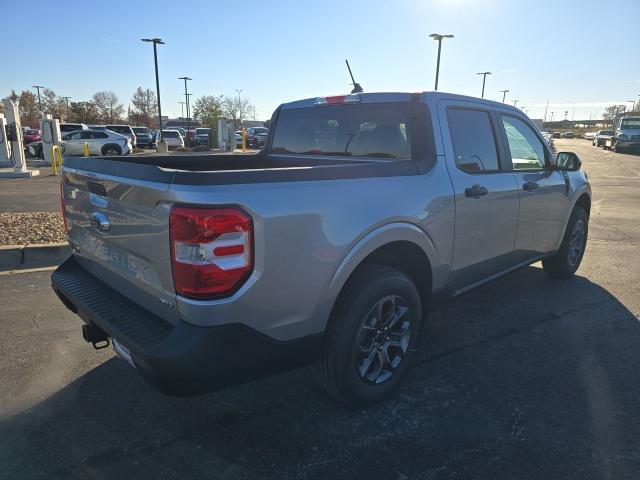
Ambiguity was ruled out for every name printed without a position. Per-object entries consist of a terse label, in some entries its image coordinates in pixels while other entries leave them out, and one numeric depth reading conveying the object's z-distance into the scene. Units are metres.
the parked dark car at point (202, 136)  39.53
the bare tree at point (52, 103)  78.89
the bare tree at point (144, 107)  81.25
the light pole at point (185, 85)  54.34
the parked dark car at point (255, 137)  39.06
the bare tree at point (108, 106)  78.56
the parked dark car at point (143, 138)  33.94
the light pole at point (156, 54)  31.45
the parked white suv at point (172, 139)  34.44
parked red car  29.55
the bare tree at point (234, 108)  77.07
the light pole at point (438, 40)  32.81
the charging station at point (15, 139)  15.30
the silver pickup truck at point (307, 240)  2.02
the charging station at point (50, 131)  18.11
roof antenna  4.35
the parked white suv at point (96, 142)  23.27
